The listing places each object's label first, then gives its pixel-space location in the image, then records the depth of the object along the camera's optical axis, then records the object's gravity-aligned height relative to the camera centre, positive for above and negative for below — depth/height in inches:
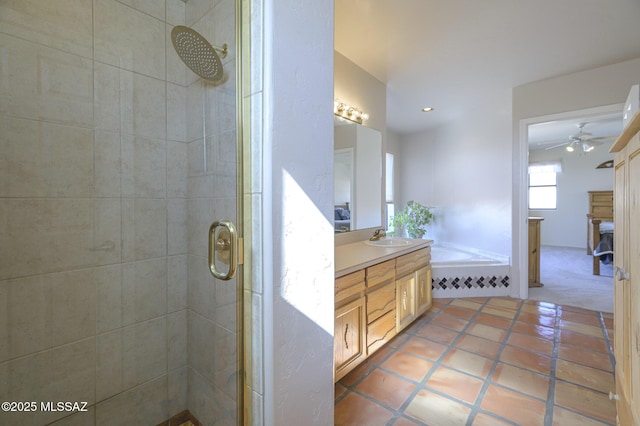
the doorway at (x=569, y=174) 211.2 +33.8
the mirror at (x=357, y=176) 103.7 +13.8
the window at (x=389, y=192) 188.1 +13.5
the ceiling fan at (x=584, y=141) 183.3 +47.3
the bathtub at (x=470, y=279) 136.6 -33.5
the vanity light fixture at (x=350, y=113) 101.6 +38.1
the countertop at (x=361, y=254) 70.9 -13.3
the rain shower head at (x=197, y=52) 41.7 +25.6
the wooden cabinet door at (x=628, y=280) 31.6 -8.8
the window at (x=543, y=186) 271.0 +25.3
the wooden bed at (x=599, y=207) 237.5 +3.5
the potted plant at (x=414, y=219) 176.6 -4.9
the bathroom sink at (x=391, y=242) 101.9 -12.1
